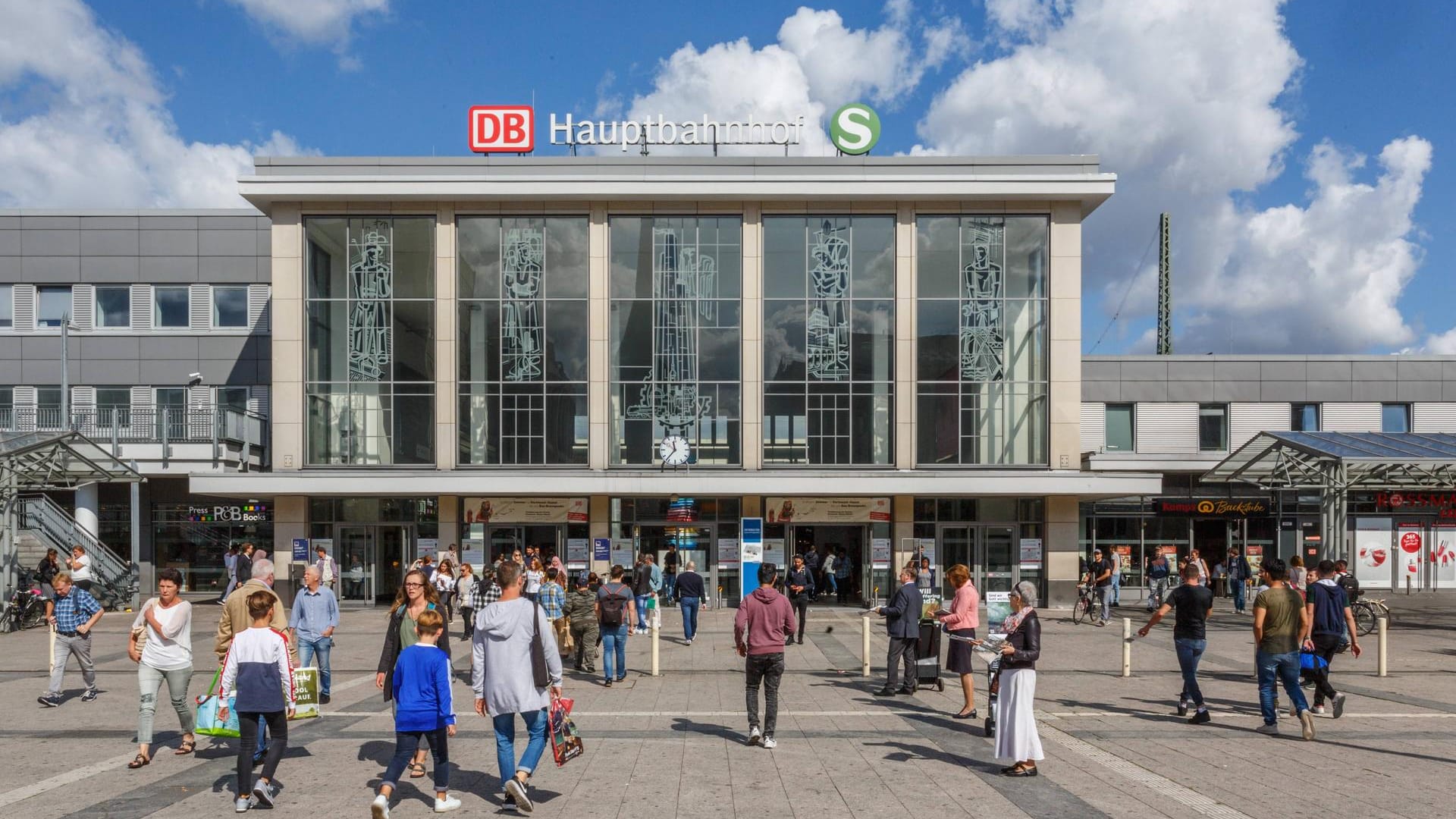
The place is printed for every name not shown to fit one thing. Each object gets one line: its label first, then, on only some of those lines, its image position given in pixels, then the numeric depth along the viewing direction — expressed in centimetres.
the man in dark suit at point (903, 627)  1407
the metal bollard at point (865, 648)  1645
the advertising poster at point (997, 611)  1321
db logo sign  3012
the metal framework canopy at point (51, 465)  2356
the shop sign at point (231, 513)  3256
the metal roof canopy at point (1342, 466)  2356
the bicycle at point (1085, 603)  2619
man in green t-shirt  1149
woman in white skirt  932
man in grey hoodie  799
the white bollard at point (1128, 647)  1586
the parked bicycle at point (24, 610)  2306
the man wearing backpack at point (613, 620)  1515
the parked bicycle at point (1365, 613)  2198
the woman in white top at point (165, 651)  995
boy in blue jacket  781
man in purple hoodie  1059
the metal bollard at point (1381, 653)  1593
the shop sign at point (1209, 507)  3428
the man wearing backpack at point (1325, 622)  1252
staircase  2800
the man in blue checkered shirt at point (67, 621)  1318
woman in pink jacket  1248
